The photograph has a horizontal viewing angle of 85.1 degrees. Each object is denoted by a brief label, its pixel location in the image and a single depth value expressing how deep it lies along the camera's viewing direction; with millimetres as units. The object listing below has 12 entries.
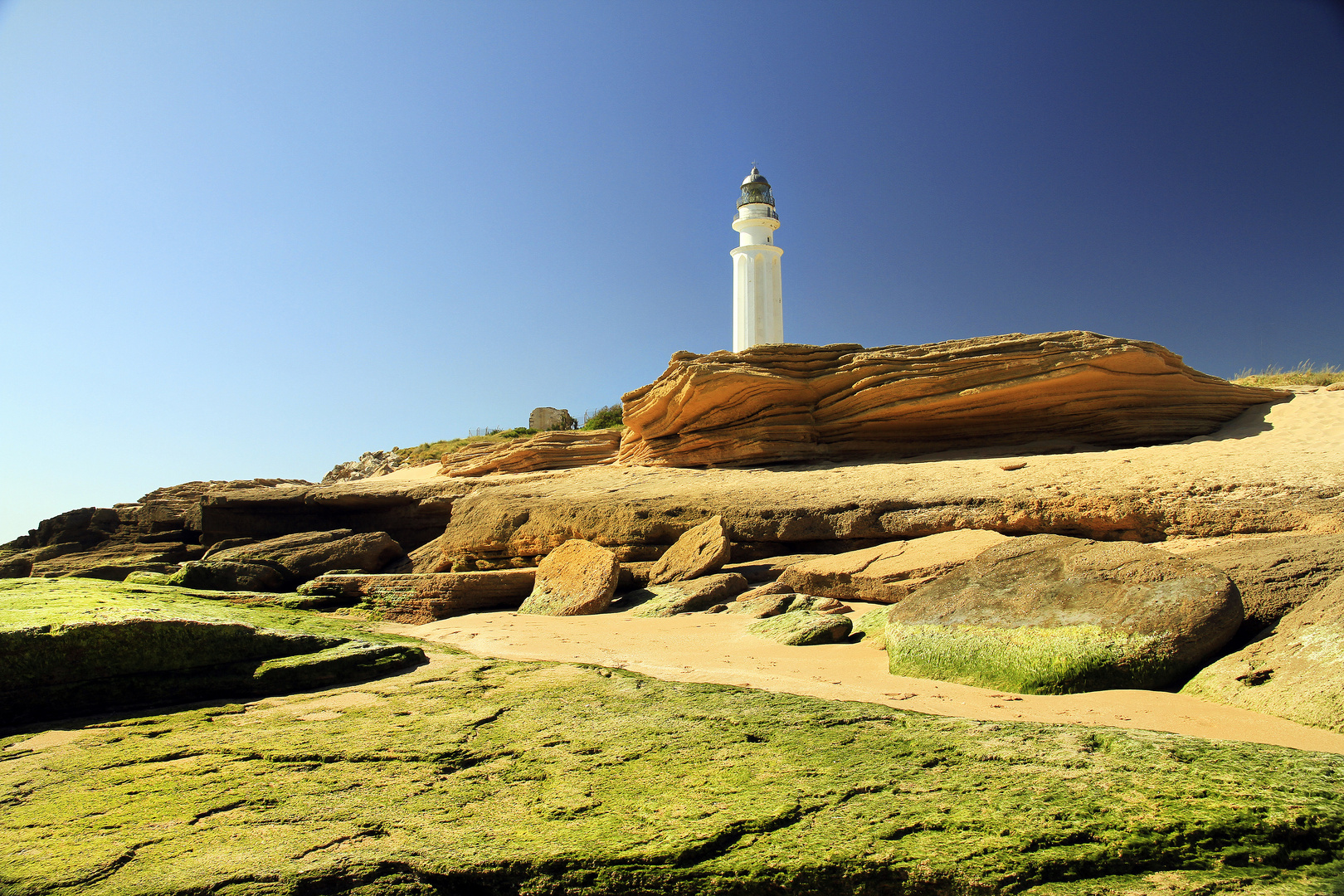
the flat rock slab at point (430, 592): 7309
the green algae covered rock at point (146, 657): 3471
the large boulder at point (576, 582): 7168
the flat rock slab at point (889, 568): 6129
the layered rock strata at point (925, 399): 10484
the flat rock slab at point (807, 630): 4945
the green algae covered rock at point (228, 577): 8125
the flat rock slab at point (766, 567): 7750
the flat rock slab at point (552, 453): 16062
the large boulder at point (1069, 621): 3340
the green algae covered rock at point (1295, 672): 2785
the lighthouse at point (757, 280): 32375
